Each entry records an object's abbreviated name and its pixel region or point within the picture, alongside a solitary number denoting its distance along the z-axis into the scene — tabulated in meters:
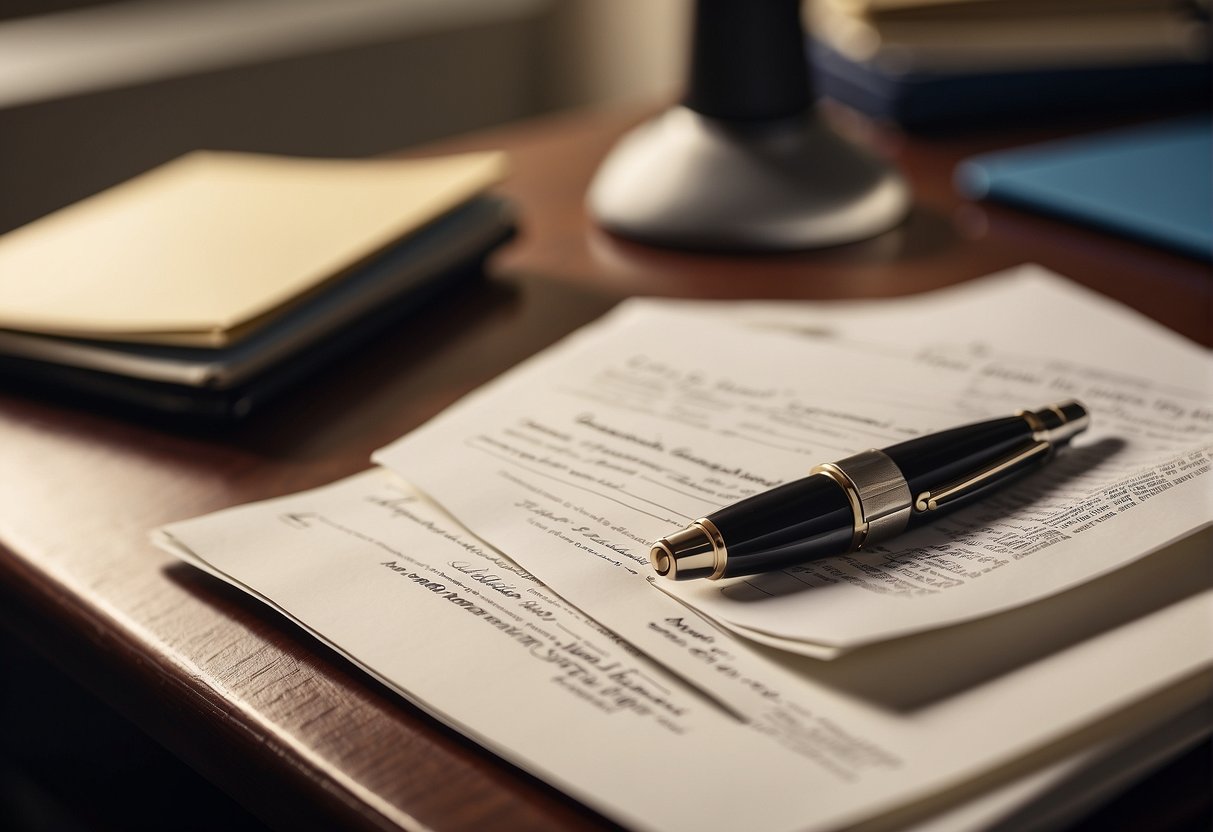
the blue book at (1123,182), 0.73
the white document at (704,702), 0.30
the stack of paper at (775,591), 0.31
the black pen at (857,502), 0.38
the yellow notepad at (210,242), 0.58
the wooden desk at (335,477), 0.34
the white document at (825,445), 0.37
